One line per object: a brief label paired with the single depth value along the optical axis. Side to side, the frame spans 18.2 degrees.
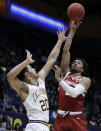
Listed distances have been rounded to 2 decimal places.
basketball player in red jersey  5.52
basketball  6.06
